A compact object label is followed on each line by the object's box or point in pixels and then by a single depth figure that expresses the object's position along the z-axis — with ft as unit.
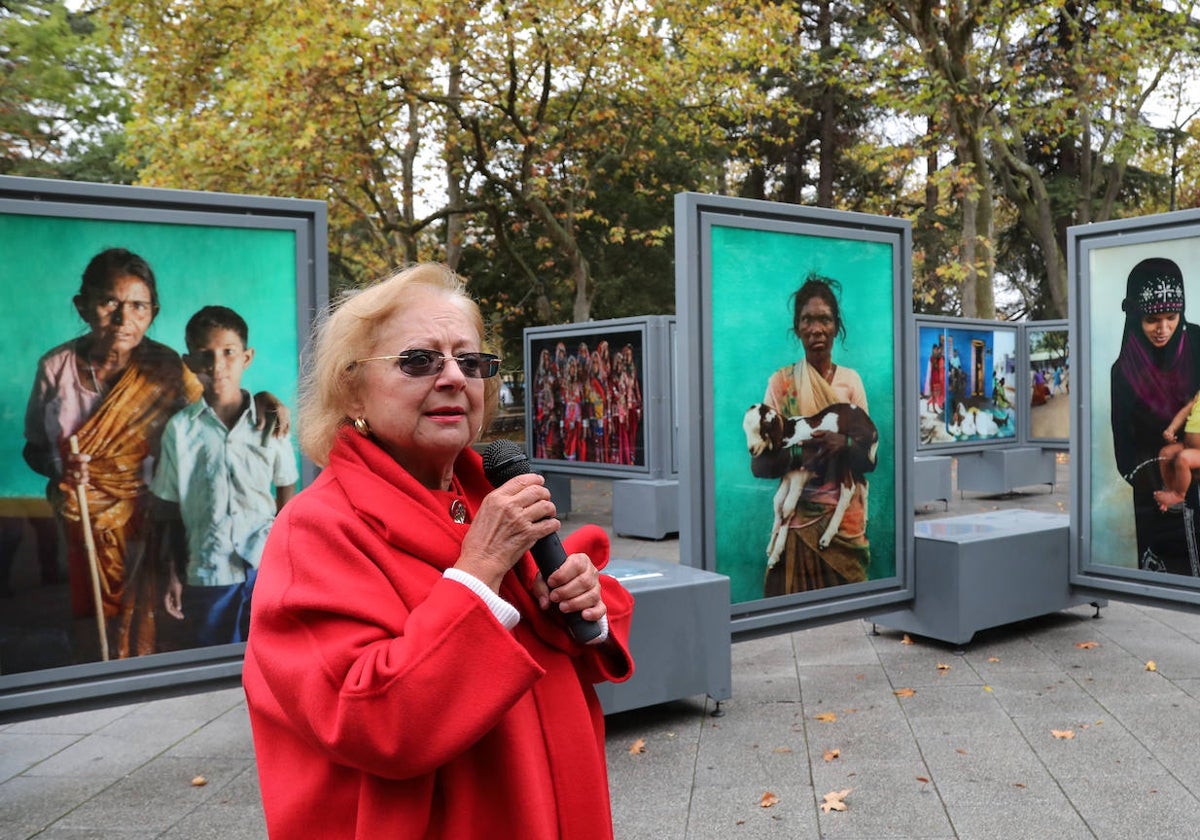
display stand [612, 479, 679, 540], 41.52
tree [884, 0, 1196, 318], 56.08
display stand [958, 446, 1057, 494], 52.21
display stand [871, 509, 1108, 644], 22.02
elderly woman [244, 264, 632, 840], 4.93
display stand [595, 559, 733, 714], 17.17
